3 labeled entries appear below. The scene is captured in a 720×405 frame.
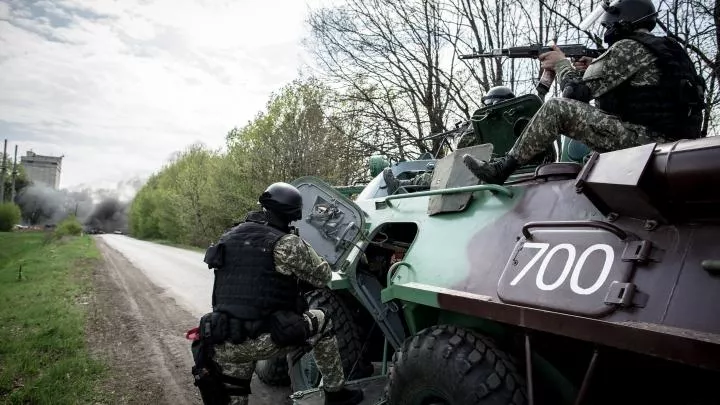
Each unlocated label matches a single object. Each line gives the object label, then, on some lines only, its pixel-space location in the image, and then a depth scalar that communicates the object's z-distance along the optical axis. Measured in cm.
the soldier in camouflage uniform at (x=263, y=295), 355
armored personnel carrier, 189
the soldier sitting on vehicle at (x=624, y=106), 294
